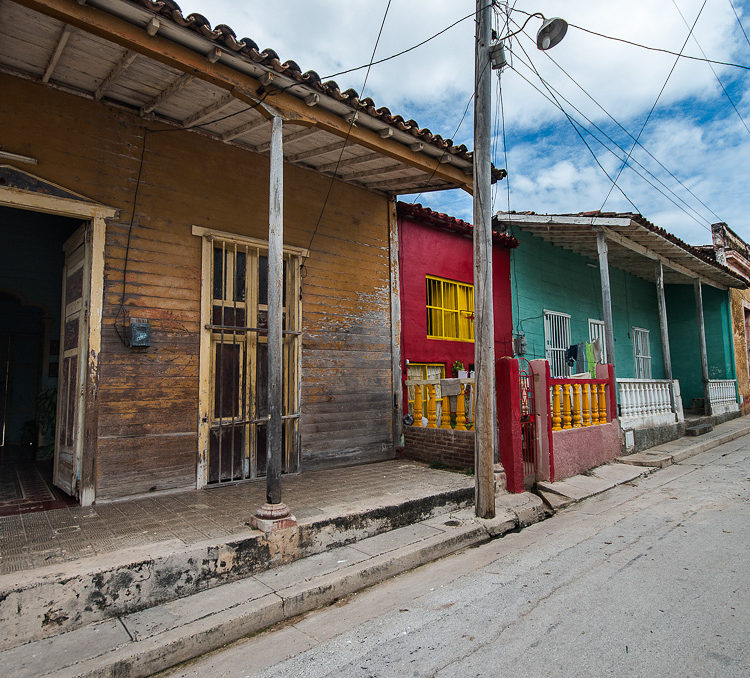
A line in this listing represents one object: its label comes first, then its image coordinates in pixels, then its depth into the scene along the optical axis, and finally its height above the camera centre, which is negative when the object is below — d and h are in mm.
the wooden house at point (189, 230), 4672 +1937
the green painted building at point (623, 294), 11547 +2575
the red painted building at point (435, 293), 9125 +1781
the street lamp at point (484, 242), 5621 +1624
